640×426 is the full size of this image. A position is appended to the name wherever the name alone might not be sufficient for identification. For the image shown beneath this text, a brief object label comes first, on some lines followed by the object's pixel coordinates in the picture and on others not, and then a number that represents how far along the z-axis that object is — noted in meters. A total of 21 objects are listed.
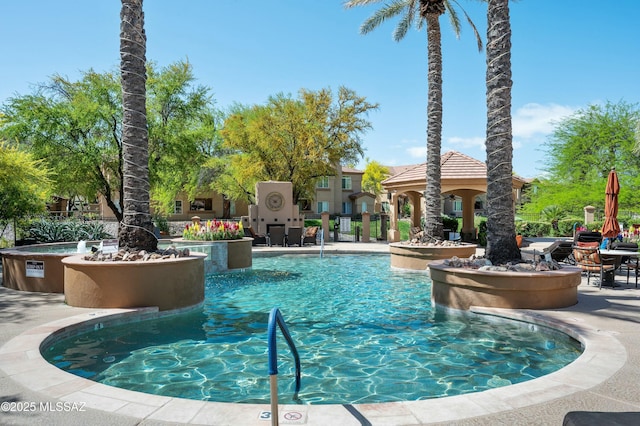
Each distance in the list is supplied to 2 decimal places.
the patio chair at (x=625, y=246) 13.13
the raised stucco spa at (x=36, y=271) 10.12
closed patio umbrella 12.86
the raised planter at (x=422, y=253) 14.66
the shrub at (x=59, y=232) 16.36
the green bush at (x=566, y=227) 33.88
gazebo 22.77
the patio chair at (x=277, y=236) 24.64
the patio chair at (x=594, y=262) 10.93
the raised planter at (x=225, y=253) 14.37
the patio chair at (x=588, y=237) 16.27
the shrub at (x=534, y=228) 35.66
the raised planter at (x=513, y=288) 8.23
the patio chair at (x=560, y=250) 14.35
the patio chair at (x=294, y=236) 24.55
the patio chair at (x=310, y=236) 25.13
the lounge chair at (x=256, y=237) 24.22
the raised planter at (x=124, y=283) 8.18
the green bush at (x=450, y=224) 28.97
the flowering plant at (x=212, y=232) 14.95
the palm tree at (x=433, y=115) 15.65
